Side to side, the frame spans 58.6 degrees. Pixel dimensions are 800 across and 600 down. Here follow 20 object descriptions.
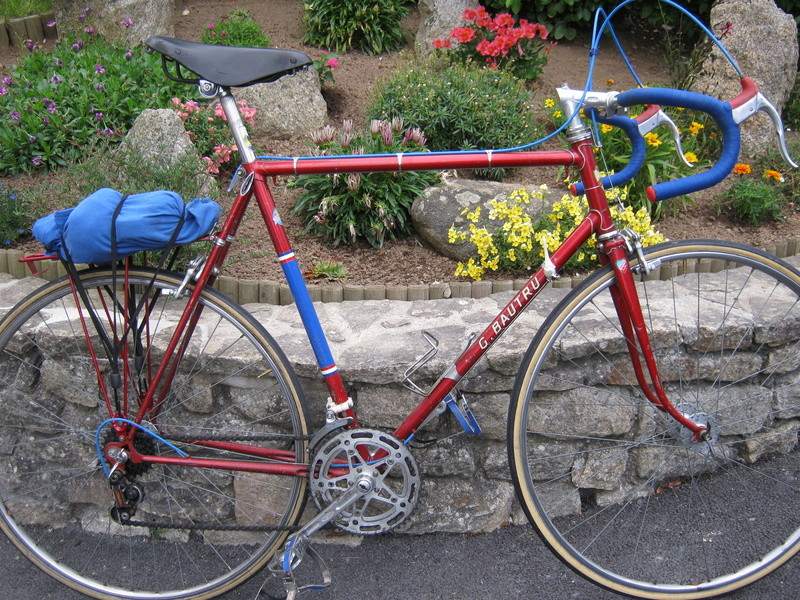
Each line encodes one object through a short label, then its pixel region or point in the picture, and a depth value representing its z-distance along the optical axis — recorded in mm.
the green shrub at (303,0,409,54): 5059
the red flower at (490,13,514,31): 4387
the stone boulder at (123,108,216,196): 3426
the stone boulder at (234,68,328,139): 4246
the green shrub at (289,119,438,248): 3277
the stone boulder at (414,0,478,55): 5059
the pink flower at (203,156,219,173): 3566
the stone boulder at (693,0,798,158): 4137
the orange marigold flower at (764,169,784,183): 3605
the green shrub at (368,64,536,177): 3783
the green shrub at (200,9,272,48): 4949
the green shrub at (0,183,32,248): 3203
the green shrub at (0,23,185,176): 3811
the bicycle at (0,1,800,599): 2082
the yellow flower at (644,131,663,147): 3505
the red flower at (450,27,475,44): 4332
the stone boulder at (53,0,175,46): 5008
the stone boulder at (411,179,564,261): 3271
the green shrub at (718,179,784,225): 3494
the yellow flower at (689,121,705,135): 3721
